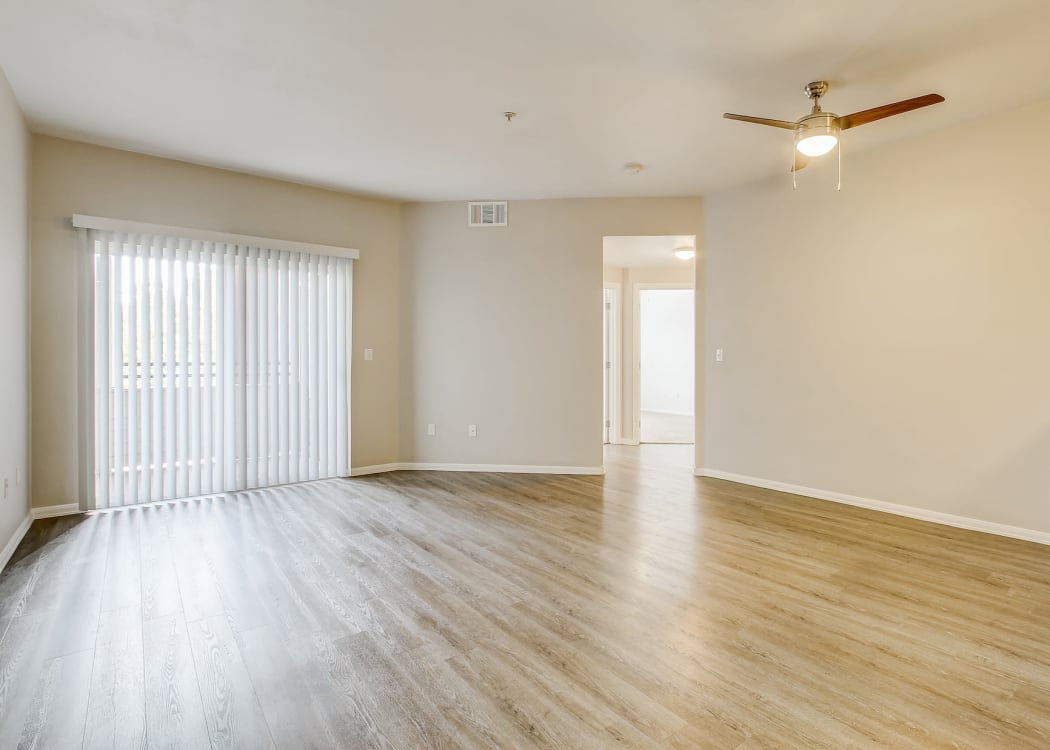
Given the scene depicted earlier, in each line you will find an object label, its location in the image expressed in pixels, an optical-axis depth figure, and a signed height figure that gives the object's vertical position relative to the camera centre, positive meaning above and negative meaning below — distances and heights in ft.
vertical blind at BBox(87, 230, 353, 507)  13.50 +0.11
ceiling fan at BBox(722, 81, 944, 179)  9.53 +4.54
